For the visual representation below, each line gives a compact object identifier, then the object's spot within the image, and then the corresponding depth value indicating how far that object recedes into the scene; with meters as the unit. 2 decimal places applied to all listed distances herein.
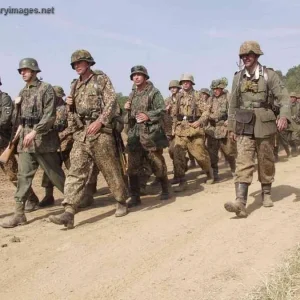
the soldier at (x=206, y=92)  11.90
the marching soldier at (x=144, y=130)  7.12
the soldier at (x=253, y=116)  5.98
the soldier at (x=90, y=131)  6.06
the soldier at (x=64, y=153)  7.45
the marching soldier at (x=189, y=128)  9.03
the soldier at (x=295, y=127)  13.88
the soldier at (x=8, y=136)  7.30
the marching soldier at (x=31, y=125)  6.36
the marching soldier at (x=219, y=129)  9.92
